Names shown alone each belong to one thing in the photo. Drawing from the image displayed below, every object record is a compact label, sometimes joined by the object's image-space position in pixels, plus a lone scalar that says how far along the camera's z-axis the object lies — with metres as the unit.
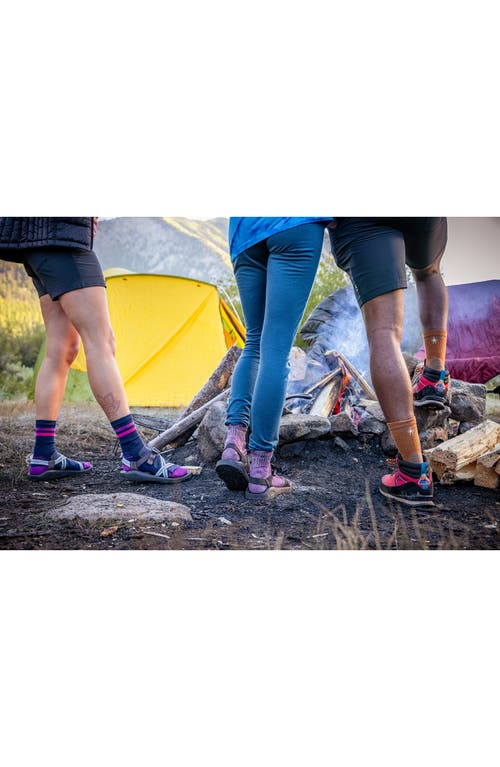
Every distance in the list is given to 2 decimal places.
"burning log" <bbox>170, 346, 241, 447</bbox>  2.69
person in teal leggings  1.71
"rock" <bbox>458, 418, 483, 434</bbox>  2.36
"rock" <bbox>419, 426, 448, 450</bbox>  2.28
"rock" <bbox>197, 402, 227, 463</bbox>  2.31
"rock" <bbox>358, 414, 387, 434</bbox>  2.33
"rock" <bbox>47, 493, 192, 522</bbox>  1.75
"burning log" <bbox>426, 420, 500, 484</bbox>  1.97
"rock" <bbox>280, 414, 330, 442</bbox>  2.26
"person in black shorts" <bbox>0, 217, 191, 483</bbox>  1.93
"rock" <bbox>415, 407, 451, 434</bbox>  2.30
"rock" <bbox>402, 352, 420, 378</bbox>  2.40
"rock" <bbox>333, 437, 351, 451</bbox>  2.29
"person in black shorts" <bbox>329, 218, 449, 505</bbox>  1.80
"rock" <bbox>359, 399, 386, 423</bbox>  2.37
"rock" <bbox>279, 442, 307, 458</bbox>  2.27
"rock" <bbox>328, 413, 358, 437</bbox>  2.33
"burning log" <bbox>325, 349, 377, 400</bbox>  2.65
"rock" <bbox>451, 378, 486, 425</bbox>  2.37
